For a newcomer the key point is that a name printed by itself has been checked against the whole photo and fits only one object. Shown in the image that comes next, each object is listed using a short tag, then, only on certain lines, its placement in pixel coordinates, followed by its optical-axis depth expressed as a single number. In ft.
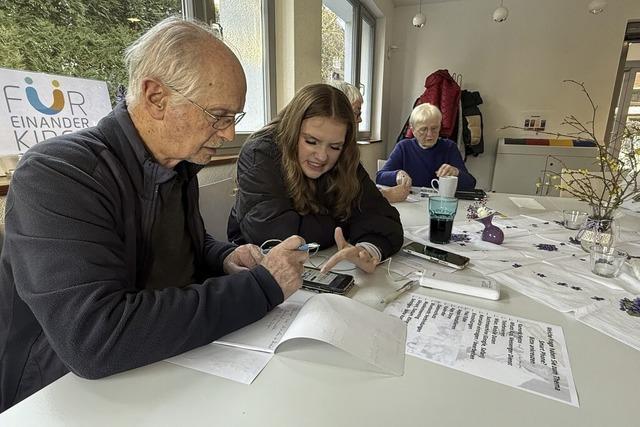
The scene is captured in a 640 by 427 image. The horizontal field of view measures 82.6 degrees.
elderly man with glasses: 1.76
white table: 1.59
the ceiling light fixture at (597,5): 11.35
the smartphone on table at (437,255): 3.33
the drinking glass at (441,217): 4.02
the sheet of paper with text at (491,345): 1.88
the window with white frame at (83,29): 3.87
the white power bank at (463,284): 2.76
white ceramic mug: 5.64
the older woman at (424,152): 8.23
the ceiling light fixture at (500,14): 11.96
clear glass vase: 3.83
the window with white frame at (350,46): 11.32
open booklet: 1.92
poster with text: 3.65
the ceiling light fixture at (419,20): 12.83
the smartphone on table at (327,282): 2.77
